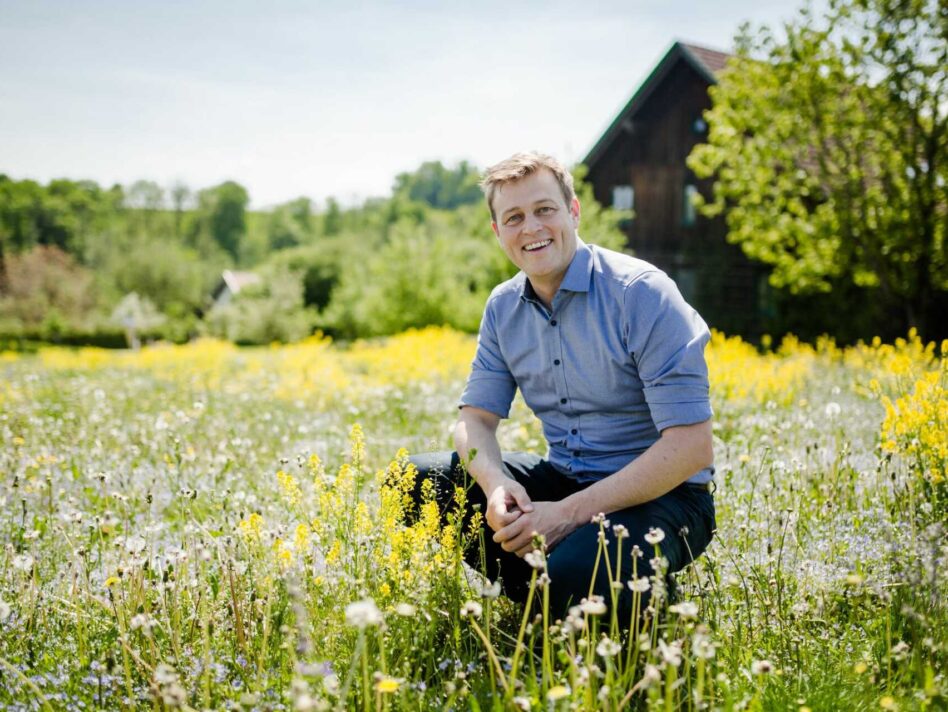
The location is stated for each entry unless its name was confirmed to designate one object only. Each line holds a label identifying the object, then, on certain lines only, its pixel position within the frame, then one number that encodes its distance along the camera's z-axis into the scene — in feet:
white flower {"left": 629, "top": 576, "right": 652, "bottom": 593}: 6.21
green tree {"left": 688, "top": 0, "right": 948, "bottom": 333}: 43.78
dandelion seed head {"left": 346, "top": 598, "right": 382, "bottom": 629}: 4.37
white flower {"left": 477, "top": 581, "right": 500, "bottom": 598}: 5.65
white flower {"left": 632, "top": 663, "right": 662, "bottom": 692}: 4.61
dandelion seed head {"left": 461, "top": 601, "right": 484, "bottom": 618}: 5.69
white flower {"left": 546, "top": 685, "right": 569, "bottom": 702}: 4.86
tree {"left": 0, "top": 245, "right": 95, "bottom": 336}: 130.93
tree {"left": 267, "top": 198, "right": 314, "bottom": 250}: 252.62
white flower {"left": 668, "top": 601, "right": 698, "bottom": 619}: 5.21
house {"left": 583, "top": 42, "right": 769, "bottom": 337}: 69.77
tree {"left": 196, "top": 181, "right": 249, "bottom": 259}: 248.32
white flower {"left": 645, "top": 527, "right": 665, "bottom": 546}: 6.19
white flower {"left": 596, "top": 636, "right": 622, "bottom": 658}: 5.11
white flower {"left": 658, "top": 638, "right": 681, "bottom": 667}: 4.90
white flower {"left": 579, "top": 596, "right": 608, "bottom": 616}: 5.32
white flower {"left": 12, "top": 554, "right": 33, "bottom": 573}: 7.52
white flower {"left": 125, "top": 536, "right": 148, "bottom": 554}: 8.03
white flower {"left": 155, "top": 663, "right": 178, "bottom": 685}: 5.05
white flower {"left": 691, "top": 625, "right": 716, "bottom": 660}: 4.75
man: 8.55
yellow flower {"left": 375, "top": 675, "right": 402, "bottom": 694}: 5.11
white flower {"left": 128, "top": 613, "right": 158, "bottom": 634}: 5.89
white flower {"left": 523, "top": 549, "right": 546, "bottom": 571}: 6.15
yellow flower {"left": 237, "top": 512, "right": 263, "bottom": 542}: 7.82
